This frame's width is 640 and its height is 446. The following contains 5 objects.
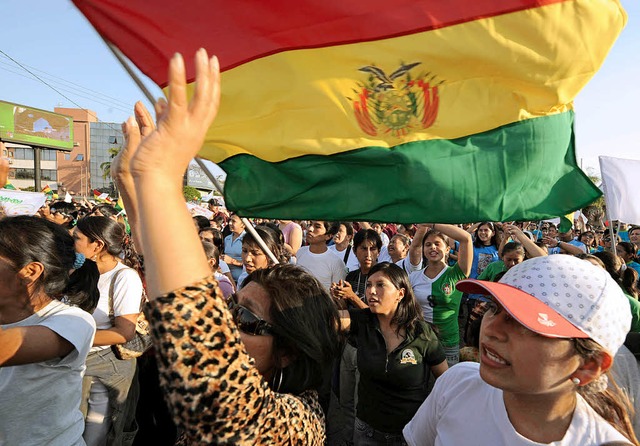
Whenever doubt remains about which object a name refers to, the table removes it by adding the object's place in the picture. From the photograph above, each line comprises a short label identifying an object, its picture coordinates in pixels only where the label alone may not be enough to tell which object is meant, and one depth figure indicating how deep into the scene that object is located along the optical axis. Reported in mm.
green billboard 46500
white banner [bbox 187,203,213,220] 11191
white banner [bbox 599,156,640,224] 5395
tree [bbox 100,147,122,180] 82925
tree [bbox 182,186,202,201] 33969
